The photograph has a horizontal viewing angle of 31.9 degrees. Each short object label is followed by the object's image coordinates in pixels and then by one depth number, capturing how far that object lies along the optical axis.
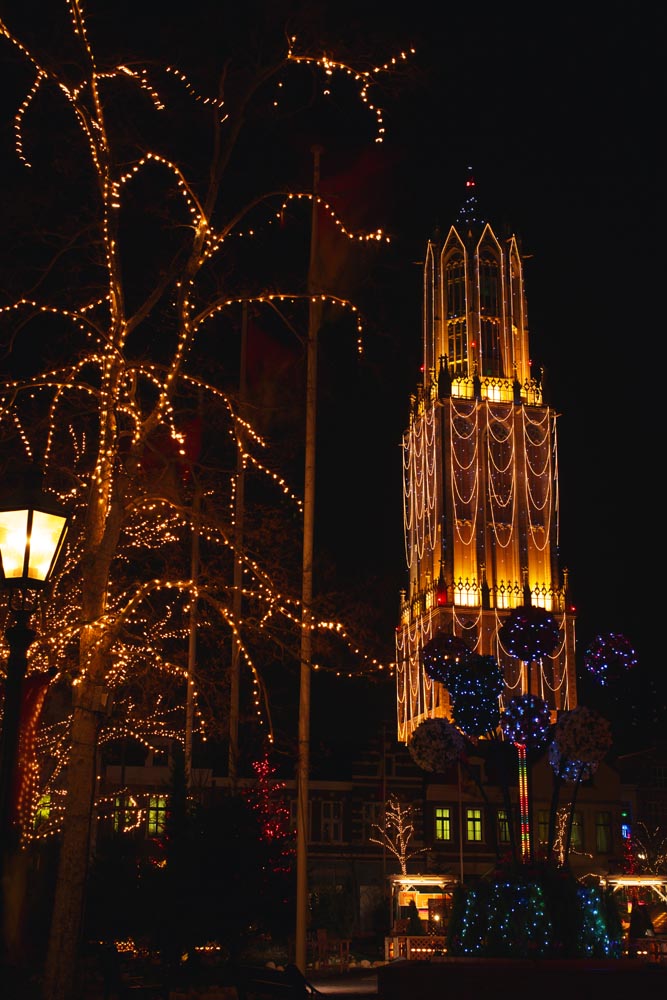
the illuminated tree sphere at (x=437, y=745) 16.47
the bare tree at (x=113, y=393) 13.27
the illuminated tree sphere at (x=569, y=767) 15.80
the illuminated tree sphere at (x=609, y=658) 16.78
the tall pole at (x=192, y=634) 16.23
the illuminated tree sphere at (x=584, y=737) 15.61
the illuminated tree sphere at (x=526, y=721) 15.85
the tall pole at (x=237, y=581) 14.34
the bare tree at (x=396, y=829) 52.09
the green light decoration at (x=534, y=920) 13.31
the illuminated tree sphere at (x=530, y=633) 16.31
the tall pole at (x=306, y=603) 15.11
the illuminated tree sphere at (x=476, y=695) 15.90
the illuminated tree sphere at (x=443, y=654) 16.52
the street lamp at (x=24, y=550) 8.61
